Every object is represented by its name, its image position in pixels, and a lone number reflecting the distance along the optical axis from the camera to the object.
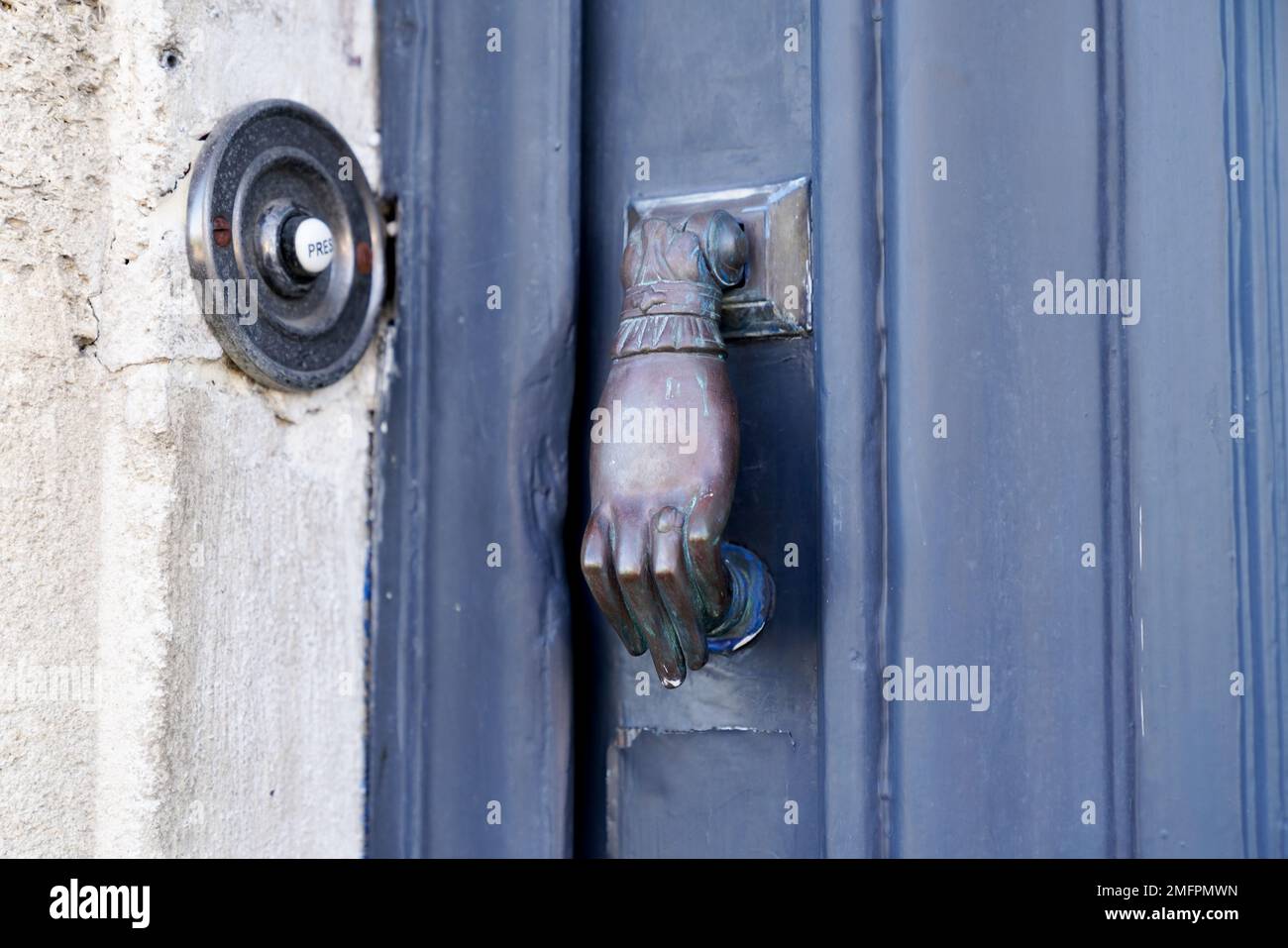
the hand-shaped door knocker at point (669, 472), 0.67
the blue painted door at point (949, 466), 0.68
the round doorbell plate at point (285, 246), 0.70
